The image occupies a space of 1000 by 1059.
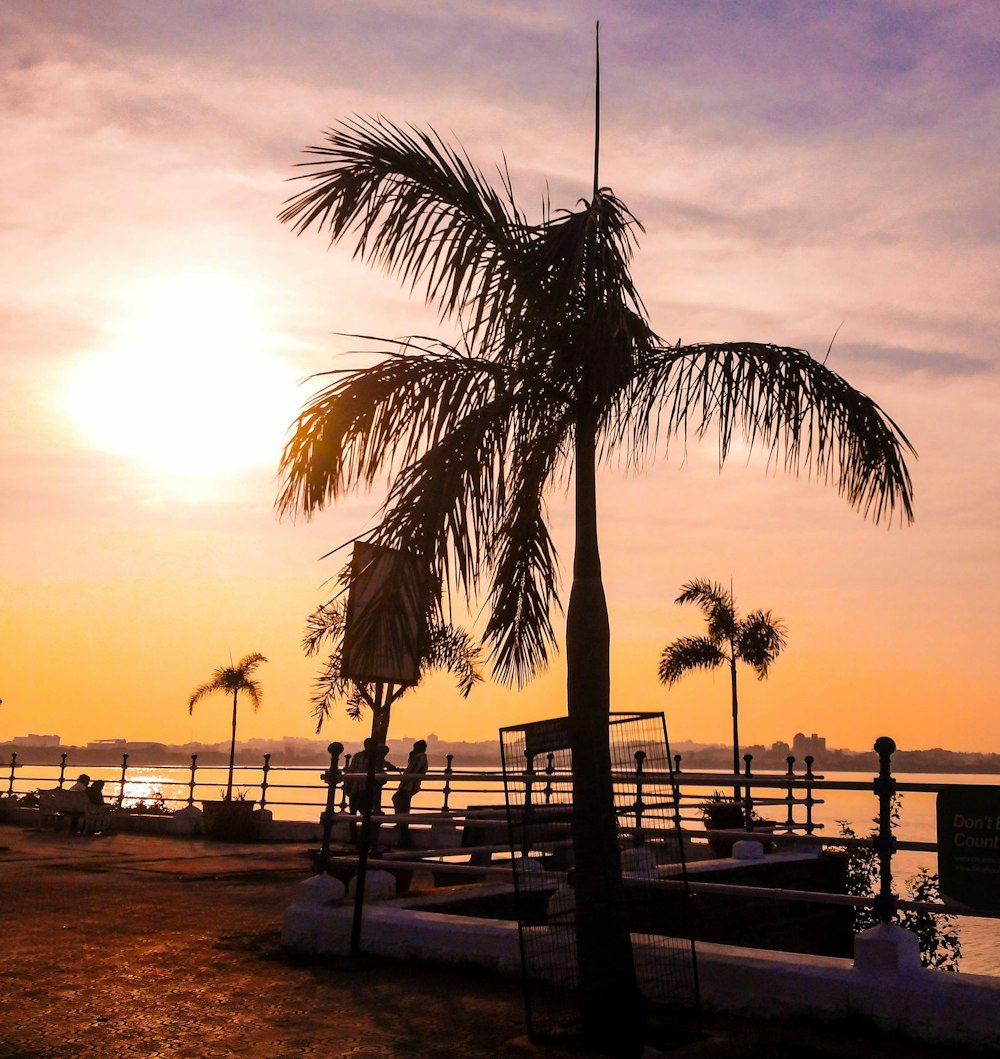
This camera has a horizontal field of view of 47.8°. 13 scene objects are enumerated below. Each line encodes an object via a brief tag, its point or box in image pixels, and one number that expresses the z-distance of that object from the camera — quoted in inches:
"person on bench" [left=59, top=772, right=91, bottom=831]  954.7
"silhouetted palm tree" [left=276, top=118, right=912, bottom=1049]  276.5
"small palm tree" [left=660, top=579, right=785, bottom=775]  1476.4
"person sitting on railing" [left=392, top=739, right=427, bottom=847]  697.0
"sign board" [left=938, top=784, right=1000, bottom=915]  281.6
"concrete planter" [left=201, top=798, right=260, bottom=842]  897.5
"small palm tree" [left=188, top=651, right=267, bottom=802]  1678.2
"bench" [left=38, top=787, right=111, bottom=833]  948.0
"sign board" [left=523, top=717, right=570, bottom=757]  283.9
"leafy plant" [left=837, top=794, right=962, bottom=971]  832.9
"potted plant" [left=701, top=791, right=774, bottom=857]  837.2
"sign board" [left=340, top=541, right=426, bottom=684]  271.4
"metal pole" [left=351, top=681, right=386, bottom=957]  356.5
